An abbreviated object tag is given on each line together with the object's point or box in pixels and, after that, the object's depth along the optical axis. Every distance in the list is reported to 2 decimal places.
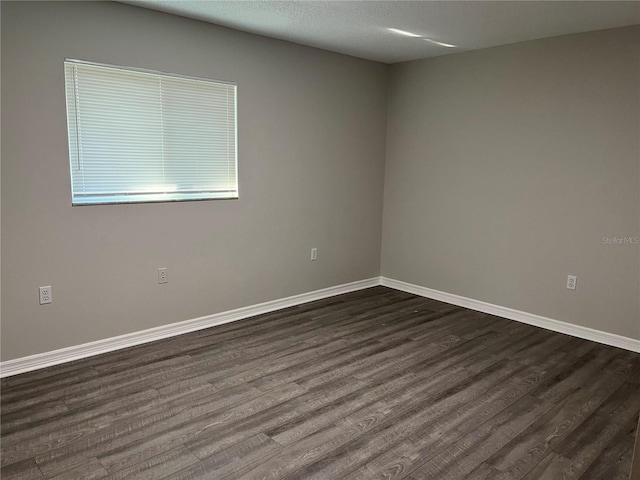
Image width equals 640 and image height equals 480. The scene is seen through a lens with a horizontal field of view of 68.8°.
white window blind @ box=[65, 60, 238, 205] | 3.08
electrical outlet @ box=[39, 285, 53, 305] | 3.02
